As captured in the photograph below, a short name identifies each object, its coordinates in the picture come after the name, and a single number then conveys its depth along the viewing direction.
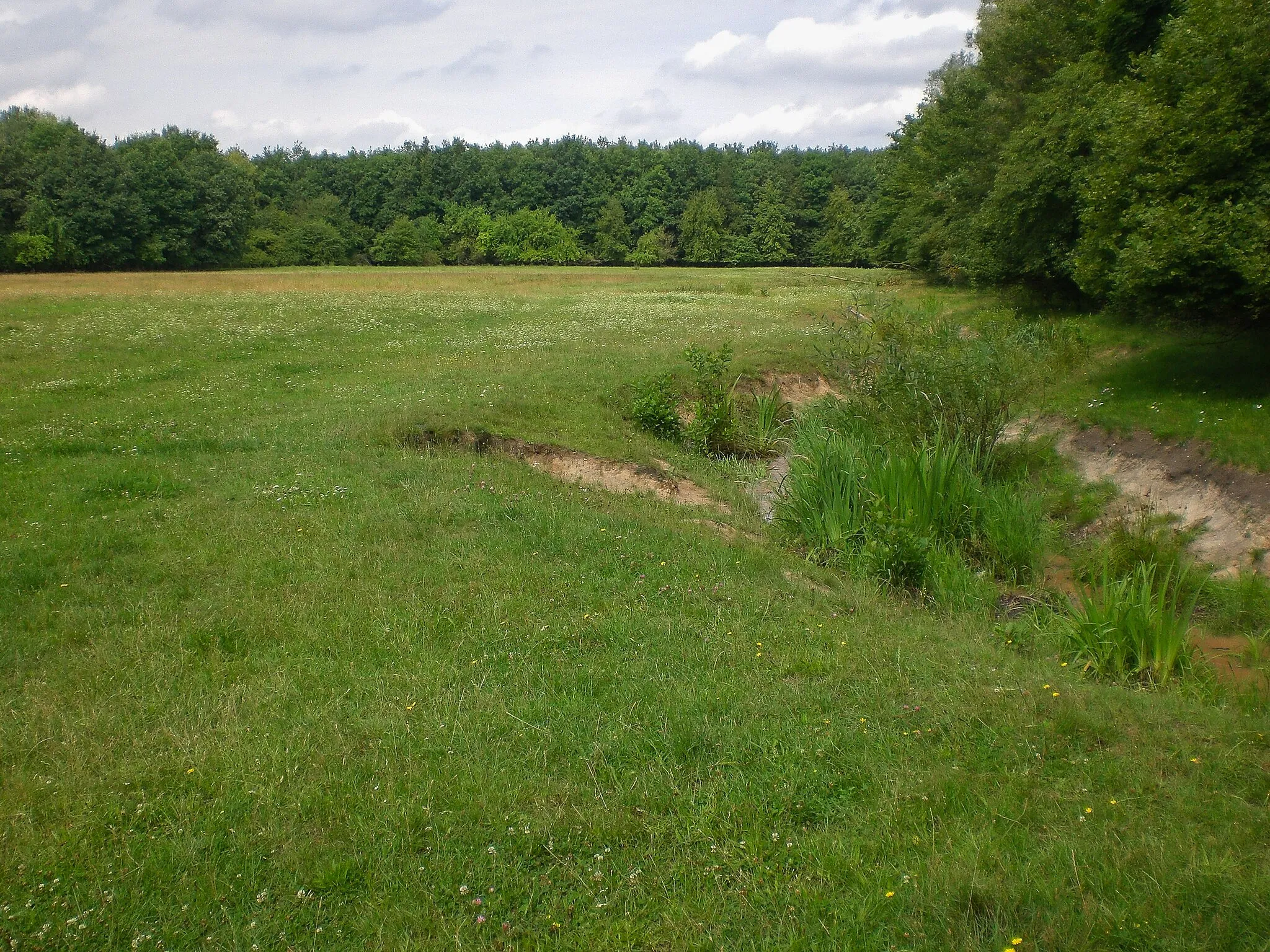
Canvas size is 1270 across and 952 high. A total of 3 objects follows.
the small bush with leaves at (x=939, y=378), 13.87
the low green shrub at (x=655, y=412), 16.33
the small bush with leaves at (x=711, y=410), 16.41
